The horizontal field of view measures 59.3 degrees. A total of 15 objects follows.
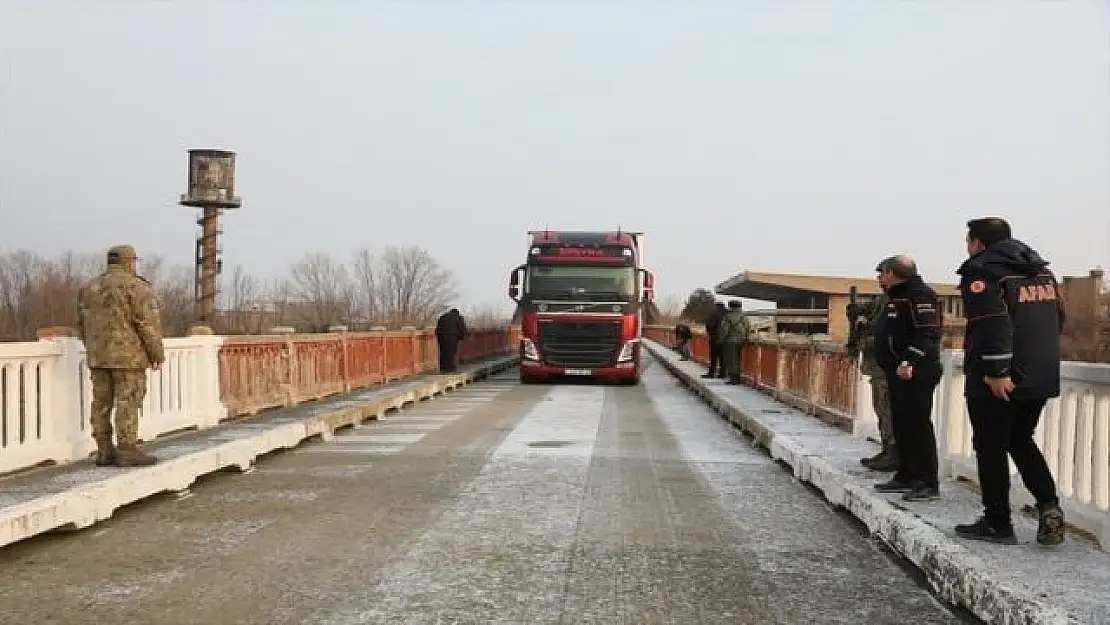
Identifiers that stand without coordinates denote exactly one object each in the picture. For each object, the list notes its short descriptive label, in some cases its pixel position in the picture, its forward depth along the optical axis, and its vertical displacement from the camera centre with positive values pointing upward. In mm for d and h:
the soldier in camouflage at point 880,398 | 8102 -613
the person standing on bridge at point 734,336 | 20219 -244
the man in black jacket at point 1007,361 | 5047 -178
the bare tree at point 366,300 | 88500 +2059
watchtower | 81562 +10515
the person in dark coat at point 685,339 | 34750 -539
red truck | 22219 +352
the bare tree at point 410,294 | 94188 +2797
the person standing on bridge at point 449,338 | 24453 -391
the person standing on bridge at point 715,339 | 21141 -327
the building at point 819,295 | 53500 +2376
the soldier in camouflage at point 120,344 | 7703 -190
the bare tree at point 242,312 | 66625 +694
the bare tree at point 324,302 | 78750 +1755
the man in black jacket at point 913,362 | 6859 -255
